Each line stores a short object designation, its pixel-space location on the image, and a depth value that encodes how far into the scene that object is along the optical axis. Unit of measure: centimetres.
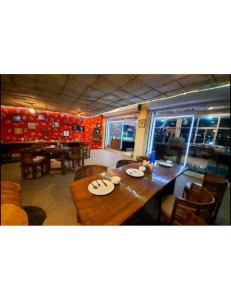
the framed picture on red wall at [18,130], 437
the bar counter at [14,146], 368
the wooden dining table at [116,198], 64
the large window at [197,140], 296
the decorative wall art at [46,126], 417
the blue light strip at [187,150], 337
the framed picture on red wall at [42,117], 467
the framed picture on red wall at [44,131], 484
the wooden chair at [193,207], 86
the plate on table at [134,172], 129
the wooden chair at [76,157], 267
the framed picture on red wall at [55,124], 493
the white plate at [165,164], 183
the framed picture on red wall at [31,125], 458
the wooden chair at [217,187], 132
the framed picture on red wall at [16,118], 426
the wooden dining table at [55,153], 271
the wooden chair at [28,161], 246
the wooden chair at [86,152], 294
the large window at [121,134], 420
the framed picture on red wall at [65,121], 499
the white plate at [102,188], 86
